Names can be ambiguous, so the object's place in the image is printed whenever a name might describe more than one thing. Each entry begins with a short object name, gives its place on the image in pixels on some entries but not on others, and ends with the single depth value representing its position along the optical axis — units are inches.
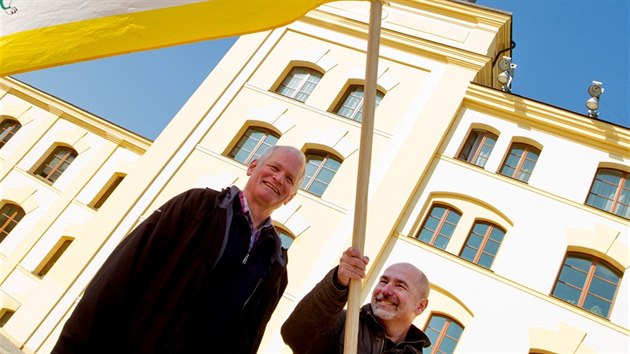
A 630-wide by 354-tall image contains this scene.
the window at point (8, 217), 816.9
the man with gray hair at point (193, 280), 105.5
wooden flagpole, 114.3
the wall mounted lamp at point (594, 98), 595.9
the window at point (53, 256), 747.7
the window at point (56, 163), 864.3
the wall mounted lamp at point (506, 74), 633.0
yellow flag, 115.3
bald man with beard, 129.6
